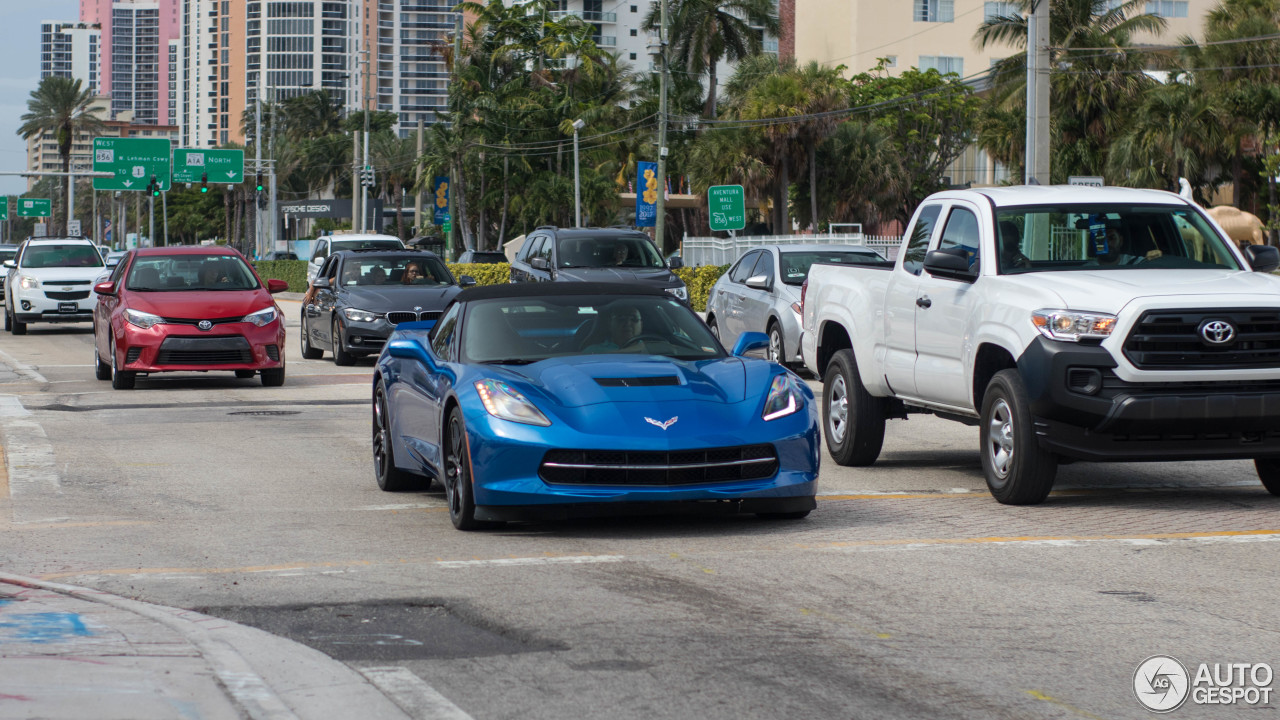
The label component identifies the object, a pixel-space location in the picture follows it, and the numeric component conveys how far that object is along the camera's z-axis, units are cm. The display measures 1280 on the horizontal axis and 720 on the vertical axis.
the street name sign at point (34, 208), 12544
